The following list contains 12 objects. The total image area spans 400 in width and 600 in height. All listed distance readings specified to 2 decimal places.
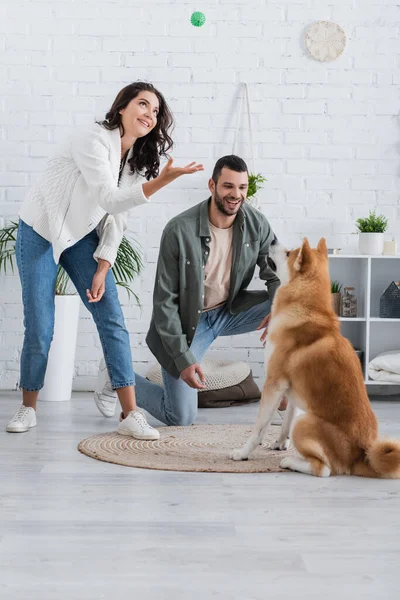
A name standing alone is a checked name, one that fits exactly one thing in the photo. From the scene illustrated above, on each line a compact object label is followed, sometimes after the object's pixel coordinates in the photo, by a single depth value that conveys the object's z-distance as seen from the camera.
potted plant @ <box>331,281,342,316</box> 4.11
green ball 4.18
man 2.92
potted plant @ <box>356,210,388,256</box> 4.04
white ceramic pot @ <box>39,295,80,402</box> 3.82
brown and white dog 2.29
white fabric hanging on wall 4.23
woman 2.75
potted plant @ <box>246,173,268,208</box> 4.08
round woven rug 2.47
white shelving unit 4.28
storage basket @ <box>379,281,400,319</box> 4.03
